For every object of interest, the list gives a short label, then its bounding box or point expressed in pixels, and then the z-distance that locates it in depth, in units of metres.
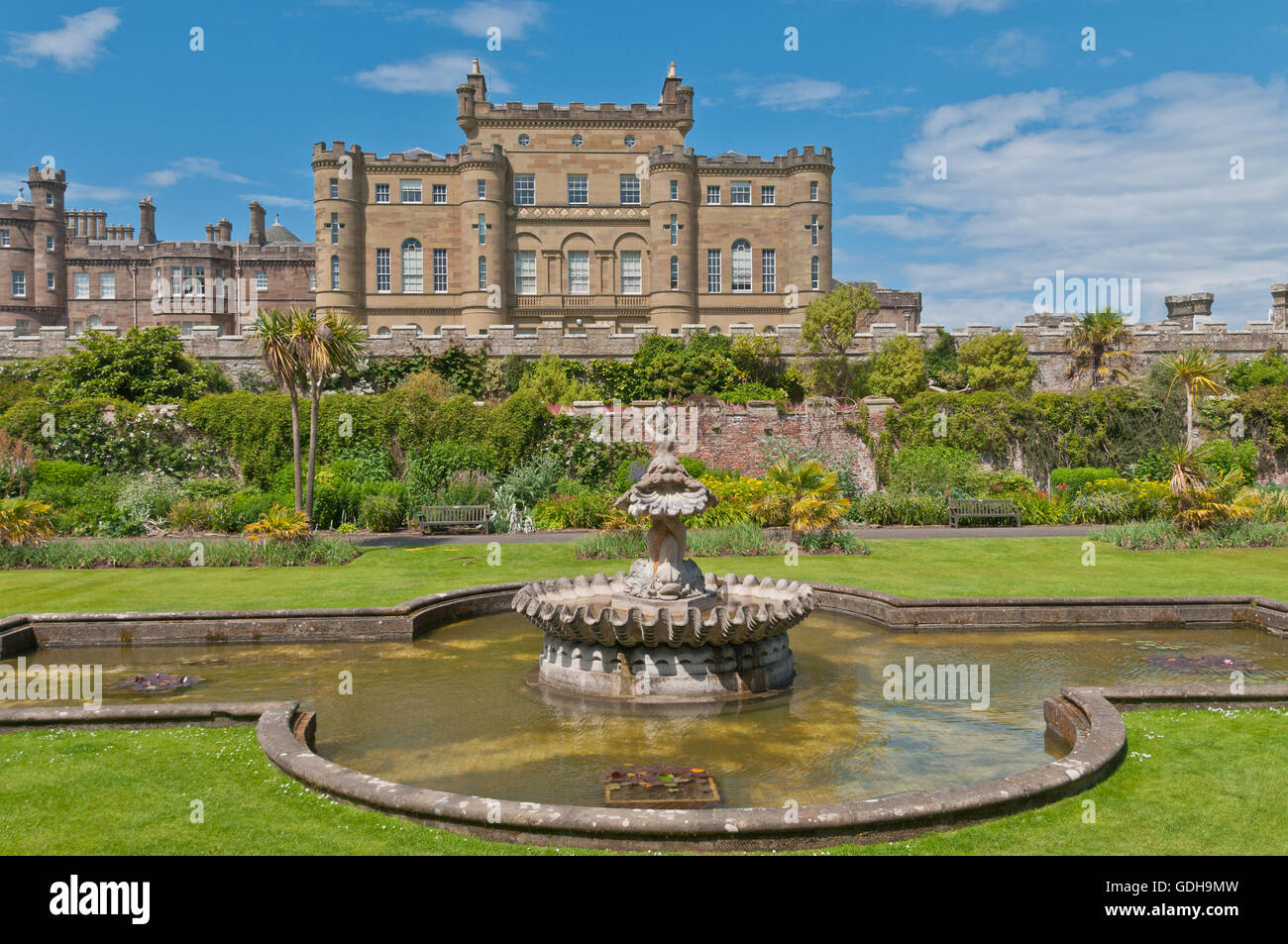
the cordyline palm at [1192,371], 23.56
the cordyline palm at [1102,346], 33.12
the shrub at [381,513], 22.67
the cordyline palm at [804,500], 18.64
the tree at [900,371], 32.25
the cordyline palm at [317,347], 20.31
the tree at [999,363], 33.41
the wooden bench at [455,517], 22.12
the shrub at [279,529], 17.83
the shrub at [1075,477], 26.20
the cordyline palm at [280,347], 20.31
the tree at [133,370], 30.11
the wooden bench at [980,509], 22.70
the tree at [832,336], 33.84
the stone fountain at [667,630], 9.08
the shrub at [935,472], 25.58
